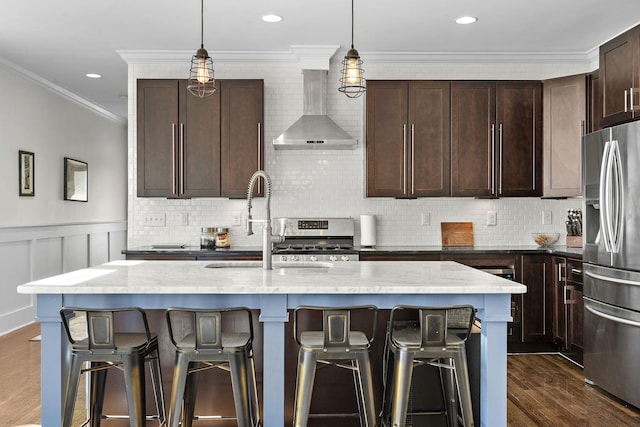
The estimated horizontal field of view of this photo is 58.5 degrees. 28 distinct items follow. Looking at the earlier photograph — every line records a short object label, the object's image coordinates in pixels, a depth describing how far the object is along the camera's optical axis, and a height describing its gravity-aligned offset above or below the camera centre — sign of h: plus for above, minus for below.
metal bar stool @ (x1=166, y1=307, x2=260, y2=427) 2.52 -0.61
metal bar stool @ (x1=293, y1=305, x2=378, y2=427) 2.52 -0.61
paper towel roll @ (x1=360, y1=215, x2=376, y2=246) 5.42 -0.10
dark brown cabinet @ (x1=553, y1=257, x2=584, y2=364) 4.66 -0.75
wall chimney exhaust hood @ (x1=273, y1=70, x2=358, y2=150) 5.14 +0.84
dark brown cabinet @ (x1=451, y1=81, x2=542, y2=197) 5.34 +0.76
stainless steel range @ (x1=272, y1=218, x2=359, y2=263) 5.42 -0.11
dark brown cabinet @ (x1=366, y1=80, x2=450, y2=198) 5.34 +0.72
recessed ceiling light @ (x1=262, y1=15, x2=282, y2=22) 4.44 +1.58
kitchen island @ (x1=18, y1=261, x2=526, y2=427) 2.59 -0.37
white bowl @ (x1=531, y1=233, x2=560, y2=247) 5.46 -0.19
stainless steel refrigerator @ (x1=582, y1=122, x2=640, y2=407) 3.58 -0.27
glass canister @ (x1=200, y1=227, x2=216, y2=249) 5.35 -0.16
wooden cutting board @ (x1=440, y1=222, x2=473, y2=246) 5.60 -0.14
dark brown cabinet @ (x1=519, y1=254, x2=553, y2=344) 5.04 -0.72
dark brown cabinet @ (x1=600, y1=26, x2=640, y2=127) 3.94 +1.01
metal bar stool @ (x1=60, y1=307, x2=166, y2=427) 2.53 -0.60
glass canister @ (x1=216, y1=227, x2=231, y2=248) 5.38 -0.18
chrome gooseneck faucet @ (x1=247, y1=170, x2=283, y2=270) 3.23 -0.08
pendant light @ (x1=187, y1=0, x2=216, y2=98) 2.96 +0.79
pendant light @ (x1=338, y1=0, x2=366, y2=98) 2.95 +0.78
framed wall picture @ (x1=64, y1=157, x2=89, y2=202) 7.14 +0.54
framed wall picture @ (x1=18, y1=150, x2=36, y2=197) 6.03 +0.53
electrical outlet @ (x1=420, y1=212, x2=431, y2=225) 5.66 +0.01
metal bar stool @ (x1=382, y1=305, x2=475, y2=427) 2.54 -0.60
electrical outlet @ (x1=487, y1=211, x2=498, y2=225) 5.67 +0.00
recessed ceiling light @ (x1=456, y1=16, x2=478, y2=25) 4.47 +1.58
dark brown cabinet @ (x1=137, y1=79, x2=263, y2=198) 5.27 +0.77
